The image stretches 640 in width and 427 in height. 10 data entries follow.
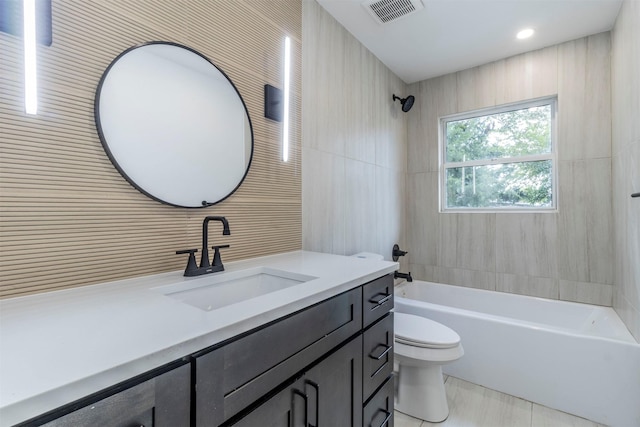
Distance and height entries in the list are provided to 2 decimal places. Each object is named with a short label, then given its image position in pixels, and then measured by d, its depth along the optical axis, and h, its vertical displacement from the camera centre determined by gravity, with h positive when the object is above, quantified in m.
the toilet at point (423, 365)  1.62 -0.88
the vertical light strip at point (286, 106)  1.62 +0.60
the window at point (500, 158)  2.48 +0.50
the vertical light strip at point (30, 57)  0.81 +0.44
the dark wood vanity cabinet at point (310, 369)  0.63 -0.43
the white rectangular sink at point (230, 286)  1.01 -0.28
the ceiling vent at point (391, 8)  1.85 +1.34
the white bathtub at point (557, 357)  1.61 -0.88
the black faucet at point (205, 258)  1.08 -0.17
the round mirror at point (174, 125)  1.00 +0.35
